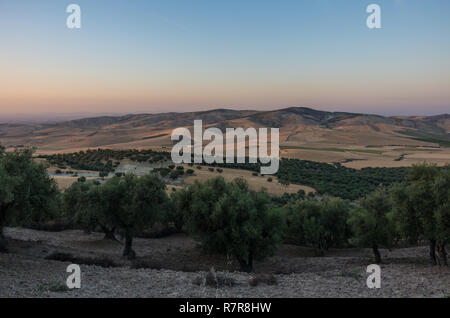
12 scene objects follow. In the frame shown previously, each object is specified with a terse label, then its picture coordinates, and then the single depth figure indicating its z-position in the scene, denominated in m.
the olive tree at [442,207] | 15.86
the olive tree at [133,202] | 21.66
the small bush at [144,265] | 17.47
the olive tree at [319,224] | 27.36
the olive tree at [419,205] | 16.69
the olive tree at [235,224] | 19.67
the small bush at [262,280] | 13.21
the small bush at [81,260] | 16.97
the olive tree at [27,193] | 17.50
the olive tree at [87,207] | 22.66
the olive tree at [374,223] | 21.61
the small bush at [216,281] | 12.78
